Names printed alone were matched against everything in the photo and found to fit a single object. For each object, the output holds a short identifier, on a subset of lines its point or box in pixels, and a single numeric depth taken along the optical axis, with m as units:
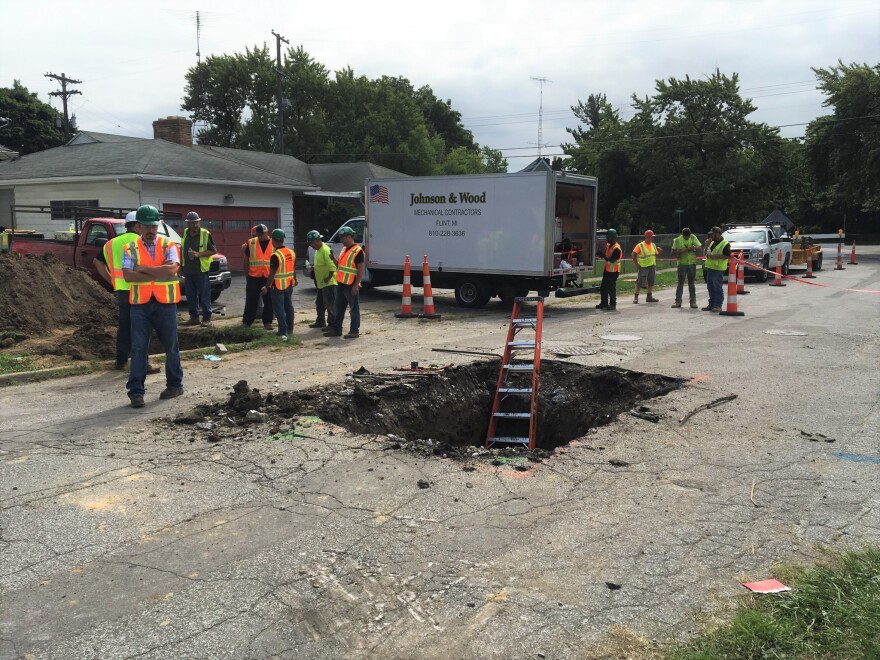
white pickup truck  23.89
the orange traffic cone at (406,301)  14.91
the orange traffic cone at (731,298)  15.04
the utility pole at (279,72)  42.03
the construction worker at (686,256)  16.28
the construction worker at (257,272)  12.60
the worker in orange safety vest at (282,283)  11.55
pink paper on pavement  3.66
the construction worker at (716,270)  15.60
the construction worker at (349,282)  11.78
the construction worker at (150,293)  7.34
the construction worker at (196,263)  12.80
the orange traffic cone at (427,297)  14.76
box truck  15.62
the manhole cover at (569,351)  10.19
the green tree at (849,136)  41.22
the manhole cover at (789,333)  12.31
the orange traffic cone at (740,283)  18.97
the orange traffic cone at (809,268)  25.83
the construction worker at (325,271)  12.38
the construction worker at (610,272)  15.83
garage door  24.72
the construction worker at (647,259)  17.80
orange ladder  7.67
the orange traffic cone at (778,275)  22.33
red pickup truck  14.98
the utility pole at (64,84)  53.69
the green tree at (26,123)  48.41
